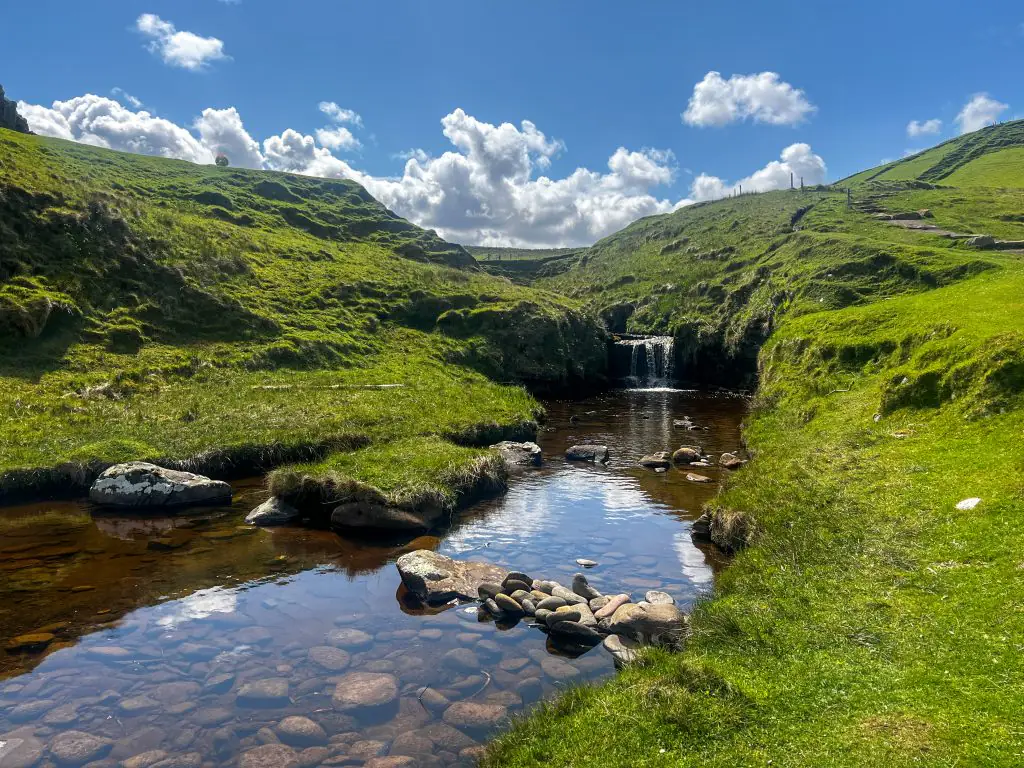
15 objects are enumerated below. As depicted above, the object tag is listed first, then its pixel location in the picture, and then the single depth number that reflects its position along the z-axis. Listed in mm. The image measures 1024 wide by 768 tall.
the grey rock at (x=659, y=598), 15508
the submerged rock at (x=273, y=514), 23156
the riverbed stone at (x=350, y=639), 14297
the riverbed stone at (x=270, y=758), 10164
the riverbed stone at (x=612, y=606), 15216
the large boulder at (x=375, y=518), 22312
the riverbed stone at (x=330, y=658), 13367
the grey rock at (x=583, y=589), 16703
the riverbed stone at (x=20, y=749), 10048
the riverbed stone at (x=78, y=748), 10188
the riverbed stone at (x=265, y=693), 11953
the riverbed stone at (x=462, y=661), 13266
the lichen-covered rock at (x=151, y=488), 23953
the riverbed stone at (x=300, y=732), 10734
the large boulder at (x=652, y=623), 13428
